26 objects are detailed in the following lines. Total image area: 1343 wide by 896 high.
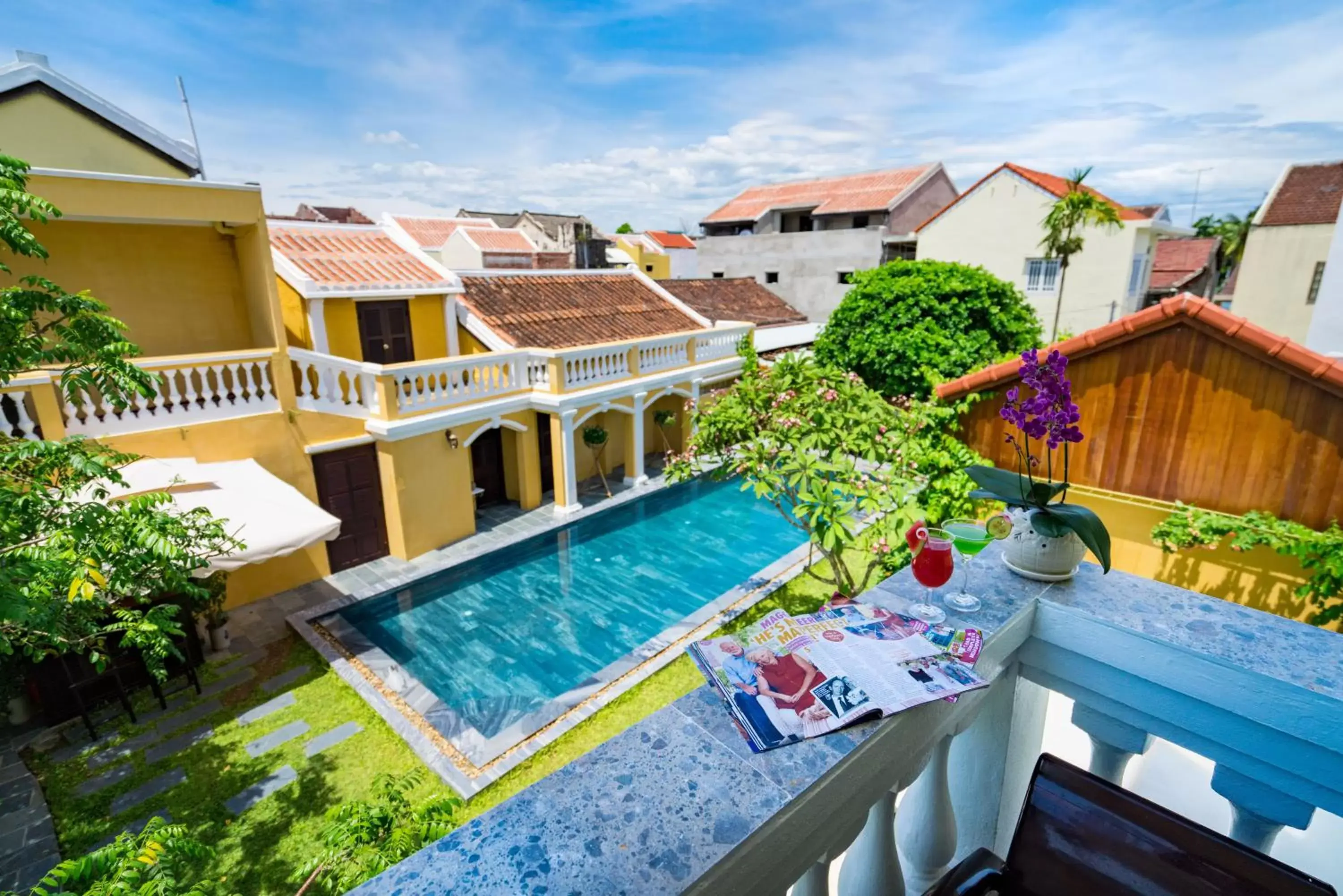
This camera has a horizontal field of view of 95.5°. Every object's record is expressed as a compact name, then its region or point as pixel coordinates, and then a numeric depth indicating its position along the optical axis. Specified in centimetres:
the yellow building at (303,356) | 1091
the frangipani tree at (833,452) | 886
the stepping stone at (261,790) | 770
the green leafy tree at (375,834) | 395
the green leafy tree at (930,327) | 2016
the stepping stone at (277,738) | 866
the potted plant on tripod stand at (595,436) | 1817
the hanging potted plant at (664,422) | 2145
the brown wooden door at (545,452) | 1883
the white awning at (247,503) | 949
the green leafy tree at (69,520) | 458
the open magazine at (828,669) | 207
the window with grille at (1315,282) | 2748
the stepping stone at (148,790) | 771
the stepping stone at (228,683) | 988
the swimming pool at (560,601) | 1070
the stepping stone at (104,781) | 795
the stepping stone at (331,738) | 870
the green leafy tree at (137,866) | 310
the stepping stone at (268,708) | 929
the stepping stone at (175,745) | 852
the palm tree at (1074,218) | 2745
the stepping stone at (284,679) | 1002
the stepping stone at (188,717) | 906
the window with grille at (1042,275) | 3161
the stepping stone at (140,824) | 738
